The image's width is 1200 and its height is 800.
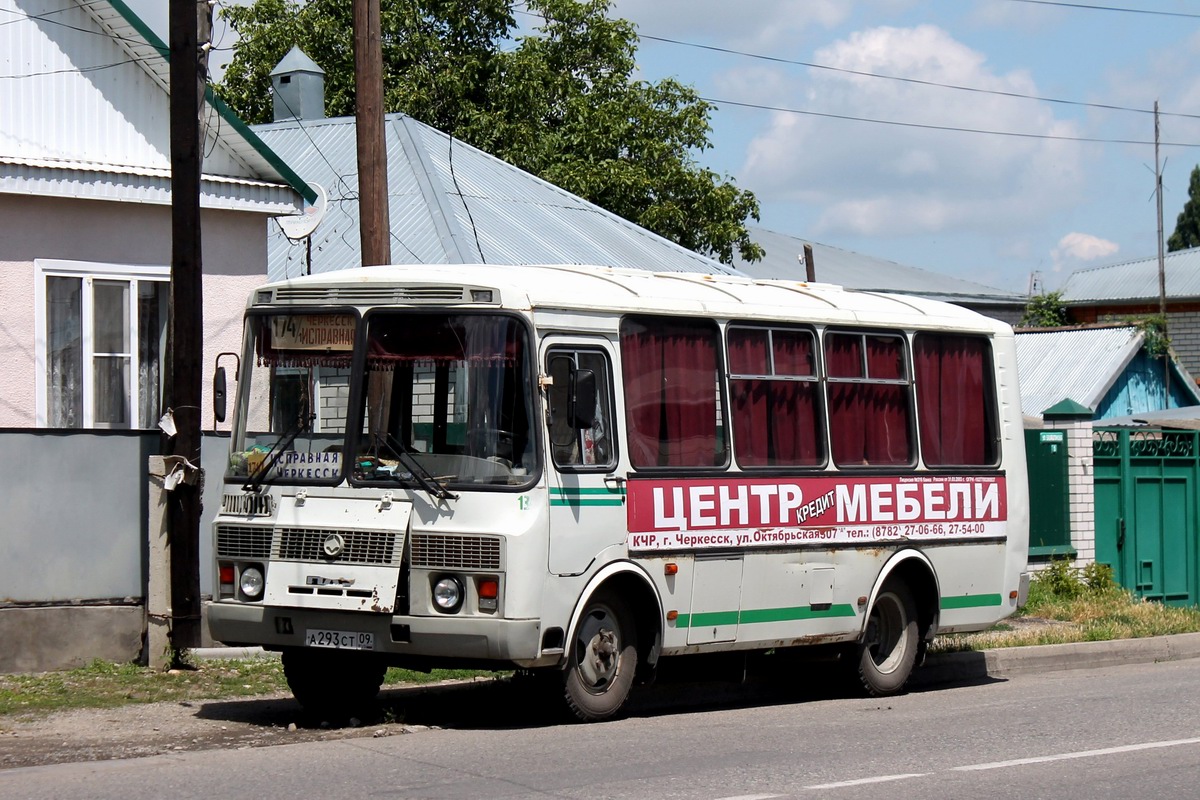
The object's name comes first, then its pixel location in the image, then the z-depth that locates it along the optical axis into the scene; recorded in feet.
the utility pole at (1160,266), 168.60
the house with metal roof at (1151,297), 181.06
